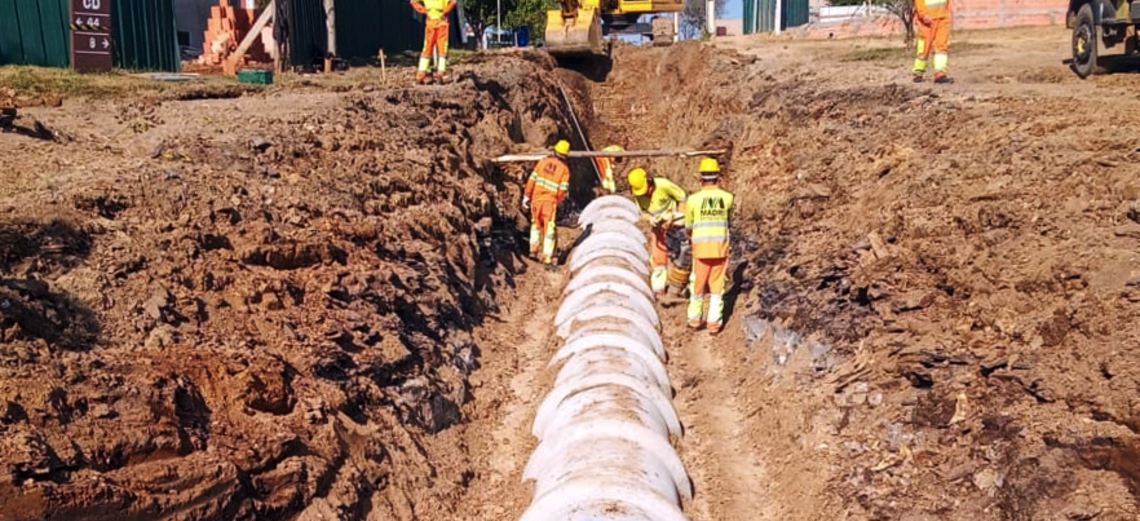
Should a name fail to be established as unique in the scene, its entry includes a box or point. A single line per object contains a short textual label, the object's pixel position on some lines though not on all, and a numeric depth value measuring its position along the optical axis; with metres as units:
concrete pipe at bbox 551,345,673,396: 7.67
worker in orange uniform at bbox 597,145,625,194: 15.56
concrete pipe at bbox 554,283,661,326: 9.34
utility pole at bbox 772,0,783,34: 32.91
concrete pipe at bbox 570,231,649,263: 11.33
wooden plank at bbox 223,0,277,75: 17.86
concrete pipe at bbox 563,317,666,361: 8.20
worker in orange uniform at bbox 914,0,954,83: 13.39
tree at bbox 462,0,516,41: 44.88
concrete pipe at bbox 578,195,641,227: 12.80
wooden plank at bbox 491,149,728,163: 13.33
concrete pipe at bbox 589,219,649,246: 12.09
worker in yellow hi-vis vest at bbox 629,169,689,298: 11.33
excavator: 21.73
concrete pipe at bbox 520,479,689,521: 5.46
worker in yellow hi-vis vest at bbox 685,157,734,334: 10.22
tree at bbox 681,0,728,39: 60.47
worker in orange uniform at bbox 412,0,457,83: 14.39
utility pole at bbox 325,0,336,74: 20.14
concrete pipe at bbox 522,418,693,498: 6.46
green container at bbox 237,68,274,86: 15.48
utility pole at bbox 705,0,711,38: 33.50
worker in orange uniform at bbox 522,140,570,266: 12.42
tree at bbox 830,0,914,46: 22.16
